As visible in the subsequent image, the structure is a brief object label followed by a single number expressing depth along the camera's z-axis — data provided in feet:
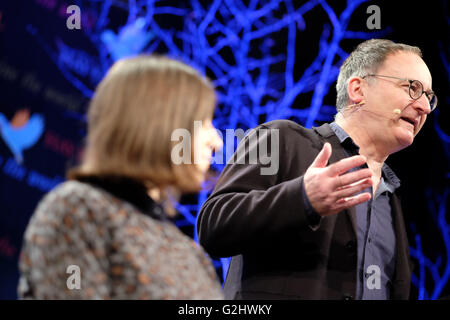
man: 16.38
